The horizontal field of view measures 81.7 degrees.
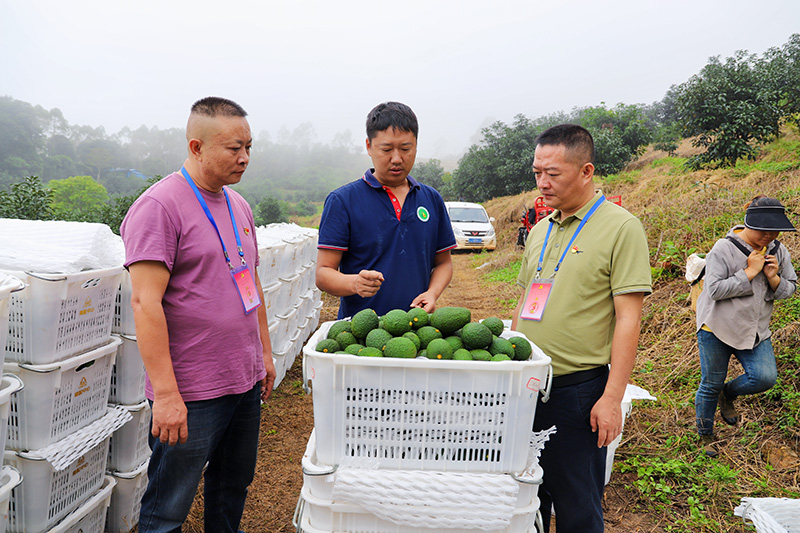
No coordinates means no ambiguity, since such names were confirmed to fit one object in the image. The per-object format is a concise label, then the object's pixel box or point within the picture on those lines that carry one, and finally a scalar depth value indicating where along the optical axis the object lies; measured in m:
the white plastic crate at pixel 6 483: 2.04
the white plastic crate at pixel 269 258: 4.51
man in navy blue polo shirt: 2.33
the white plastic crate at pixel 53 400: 2.27
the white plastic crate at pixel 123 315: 2.83
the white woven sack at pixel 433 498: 1.41
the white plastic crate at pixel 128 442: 2.87
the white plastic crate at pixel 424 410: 1.43
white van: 16.91
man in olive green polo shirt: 1.95
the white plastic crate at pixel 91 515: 2.45
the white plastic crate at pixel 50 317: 2.22
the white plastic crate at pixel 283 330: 5.16
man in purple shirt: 1.90
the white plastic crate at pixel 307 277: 6.52
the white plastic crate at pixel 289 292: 5.36
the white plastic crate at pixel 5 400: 1.94
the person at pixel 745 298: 3.66
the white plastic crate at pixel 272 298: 4.75
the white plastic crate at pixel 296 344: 5.83
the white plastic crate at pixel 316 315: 7.38
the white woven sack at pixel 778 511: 2.20
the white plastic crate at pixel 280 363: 5.16
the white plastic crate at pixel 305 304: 6.37
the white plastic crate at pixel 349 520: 1.48
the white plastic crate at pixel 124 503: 2.88
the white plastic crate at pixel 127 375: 2.84
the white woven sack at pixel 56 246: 2.27
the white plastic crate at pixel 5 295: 1.85
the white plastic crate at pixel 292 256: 5.36
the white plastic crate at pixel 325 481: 1.45
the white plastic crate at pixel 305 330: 6.62
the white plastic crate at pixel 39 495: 2.30
